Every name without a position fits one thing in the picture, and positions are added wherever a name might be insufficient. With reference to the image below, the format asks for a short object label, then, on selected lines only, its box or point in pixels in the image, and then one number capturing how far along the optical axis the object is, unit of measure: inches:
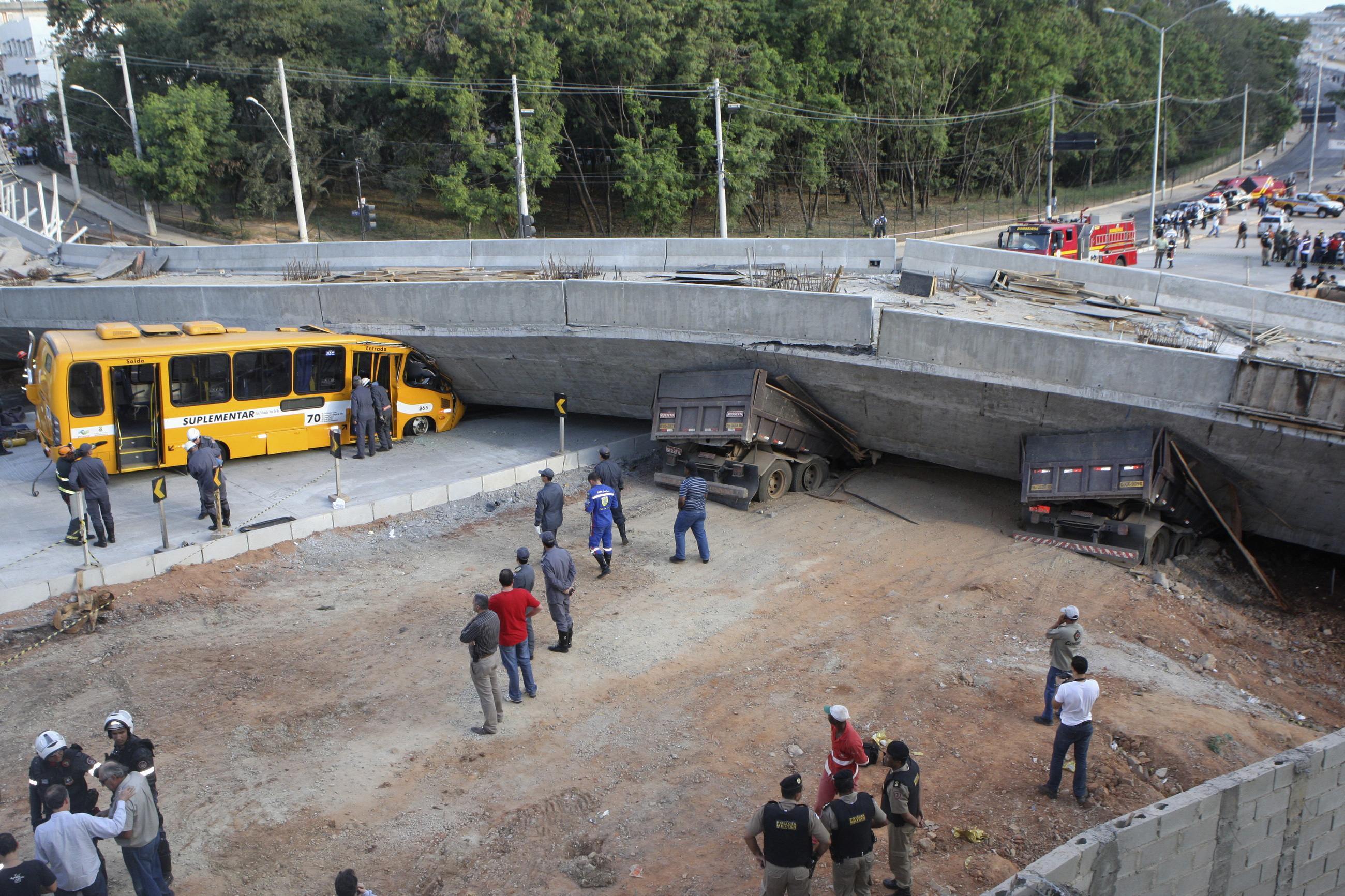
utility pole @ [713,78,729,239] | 1259.8
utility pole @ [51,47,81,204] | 1694.1
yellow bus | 589.9
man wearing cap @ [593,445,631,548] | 552.4
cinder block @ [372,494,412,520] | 604.7
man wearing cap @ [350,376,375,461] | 682.2
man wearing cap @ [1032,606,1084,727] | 380.2
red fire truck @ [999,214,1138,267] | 1196.5
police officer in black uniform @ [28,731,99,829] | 278.7
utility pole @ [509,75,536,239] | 1175.0
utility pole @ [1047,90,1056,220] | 2031.3
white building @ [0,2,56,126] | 3078.2
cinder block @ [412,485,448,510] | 621.6
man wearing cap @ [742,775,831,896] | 260.4
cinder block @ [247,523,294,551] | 545.0
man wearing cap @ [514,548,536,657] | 398.6
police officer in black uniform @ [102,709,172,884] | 286.8
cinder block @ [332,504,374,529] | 585.3
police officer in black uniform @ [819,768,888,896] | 269.9
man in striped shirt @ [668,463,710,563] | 542.3
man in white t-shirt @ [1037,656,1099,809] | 327.6
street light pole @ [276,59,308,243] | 1205.1
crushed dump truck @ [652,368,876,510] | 647.1
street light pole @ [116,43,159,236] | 1546.9
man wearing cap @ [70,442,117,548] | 502.9
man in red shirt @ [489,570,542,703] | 372.5
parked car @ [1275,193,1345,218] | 1930.4
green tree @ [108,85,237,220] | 1615.4
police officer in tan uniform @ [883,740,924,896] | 285.1
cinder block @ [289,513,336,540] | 564.7
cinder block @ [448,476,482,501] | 641.0
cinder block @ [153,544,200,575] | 508.7
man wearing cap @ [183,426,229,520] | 540.4
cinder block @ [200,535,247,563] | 525.3
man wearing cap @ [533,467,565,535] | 522.3
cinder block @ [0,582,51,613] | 463.8
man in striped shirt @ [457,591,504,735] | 354.3
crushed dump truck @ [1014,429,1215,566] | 557.0
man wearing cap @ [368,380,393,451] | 697.0
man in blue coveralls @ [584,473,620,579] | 523.8
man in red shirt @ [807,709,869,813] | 303.9
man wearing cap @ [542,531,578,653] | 425.1
